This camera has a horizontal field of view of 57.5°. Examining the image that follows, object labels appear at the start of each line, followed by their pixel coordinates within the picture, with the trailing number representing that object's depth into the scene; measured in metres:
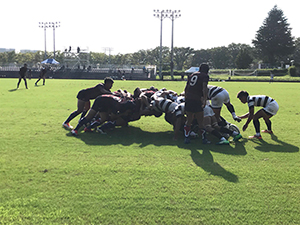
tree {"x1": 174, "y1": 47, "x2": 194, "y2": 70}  110.50
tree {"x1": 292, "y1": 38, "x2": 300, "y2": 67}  87.85
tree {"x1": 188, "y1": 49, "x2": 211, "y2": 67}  109.56
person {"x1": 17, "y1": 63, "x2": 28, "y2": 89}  20.93
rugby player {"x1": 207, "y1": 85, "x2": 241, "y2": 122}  7.56
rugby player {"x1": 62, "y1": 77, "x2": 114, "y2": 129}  8.14
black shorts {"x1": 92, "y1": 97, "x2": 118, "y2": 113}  7.56
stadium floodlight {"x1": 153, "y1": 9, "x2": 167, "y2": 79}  56.66
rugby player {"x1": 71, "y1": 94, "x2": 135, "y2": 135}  7.57
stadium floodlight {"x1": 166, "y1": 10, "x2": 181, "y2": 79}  56.50
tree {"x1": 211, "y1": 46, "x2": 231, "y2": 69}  104.25
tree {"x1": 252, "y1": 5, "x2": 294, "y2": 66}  80.94
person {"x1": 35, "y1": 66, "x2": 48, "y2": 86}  27.00
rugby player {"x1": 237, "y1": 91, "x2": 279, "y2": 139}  7.41
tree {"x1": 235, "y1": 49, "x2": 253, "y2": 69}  79.38
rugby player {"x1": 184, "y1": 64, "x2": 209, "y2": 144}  6.26
